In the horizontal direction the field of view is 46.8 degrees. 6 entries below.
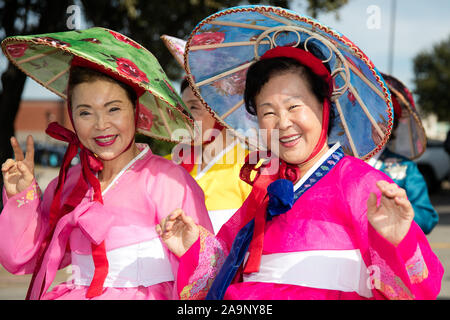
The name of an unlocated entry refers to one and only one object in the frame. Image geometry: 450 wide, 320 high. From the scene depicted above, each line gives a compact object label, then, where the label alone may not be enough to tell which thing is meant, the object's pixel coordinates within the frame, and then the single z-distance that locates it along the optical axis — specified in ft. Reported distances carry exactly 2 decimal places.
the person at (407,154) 12.11
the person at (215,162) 10.18
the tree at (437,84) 89.66
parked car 47.88
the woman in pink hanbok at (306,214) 5.50
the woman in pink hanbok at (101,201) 7.21
